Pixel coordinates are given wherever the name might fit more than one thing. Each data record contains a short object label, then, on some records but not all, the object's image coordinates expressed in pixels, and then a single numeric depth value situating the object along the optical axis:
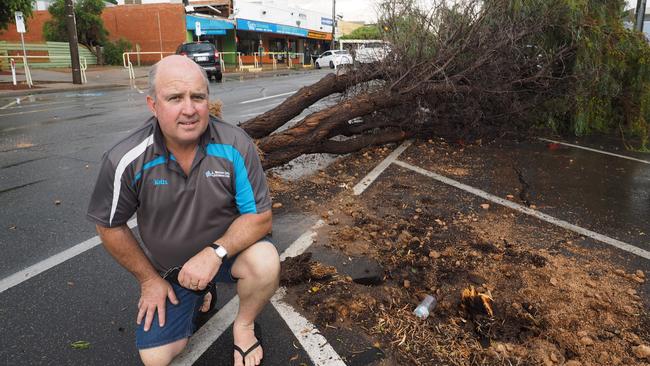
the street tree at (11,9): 16.50
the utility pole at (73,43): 18.03
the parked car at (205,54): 21.28
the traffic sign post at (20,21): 15.52
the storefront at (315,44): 50.41
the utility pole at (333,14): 51.04
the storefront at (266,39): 38.41
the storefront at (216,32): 34.38
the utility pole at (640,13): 9.73
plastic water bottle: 2.61
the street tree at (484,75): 6.73
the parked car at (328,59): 37.62
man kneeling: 2.08
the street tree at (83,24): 30.53
